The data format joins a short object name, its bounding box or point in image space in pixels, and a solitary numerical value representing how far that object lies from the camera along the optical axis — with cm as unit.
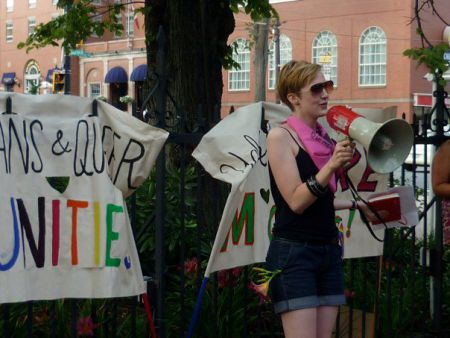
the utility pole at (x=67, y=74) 2275
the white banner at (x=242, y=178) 393
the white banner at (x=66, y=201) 331
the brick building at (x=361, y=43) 3750
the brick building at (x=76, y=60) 5131
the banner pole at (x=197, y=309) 379
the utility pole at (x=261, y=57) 3095
